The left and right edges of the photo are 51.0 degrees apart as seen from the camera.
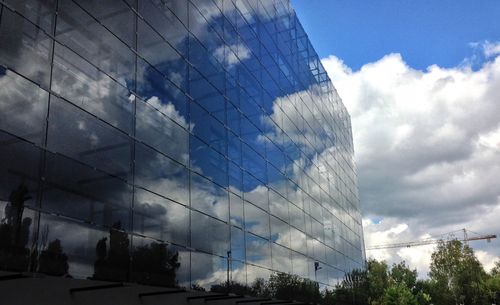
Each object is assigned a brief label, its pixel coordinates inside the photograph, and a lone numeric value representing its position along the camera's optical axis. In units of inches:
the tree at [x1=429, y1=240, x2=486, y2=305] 3181.6
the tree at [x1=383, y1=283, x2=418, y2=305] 2508.9
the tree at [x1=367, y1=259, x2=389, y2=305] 1980.8
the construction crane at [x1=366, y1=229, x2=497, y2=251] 7440.9
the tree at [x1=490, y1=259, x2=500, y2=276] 3784.0
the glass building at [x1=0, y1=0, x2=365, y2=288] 458.3
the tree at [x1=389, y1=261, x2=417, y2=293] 4306.1
